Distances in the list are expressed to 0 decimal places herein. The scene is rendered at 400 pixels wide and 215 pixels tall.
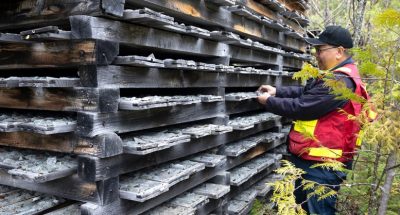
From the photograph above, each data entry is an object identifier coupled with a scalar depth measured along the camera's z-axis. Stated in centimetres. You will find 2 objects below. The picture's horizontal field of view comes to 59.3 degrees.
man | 393
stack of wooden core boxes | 242
